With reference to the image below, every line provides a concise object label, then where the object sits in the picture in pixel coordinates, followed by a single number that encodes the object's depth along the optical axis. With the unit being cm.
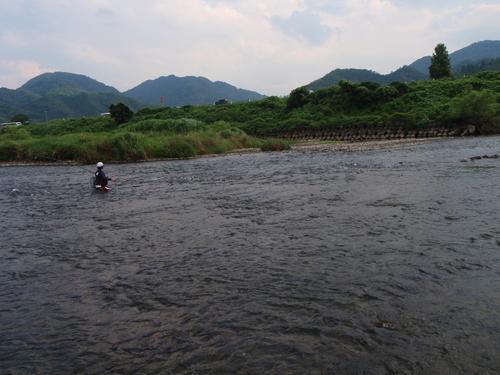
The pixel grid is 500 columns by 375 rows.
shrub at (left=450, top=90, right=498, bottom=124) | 5622
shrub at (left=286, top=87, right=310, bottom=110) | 9081
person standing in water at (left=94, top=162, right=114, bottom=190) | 2334
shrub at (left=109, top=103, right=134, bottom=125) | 8869
